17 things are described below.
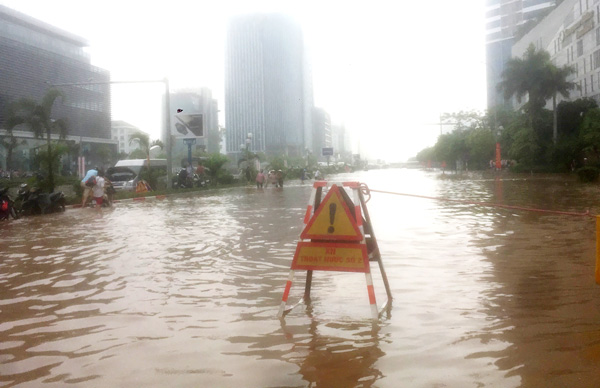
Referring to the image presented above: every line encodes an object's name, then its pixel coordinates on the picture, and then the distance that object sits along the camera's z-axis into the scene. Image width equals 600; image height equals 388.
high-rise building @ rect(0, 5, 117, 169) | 69.56
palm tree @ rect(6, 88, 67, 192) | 47.84
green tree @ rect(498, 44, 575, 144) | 70.75
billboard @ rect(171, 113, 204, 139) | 47.54
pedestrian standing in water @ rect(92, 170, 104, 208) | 26.14
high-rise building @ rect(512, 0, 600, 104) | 68.94
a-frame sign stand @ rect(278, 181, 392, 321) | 5.91
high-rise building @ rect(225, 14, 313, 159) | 146.62
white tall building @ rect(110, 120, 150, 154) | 195.50
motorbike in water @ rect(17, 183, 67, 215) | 22.39
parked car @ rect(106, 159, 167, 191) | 41.78
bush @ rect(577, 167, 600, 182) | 38.00
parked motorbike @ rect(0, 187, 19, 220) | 19.69
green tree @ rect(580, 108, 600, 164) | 50.00
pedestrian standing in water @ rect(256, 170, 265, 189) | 43.59
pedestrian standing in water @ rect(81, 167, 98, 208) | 25.89
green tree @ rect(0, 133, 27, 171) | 55.88
